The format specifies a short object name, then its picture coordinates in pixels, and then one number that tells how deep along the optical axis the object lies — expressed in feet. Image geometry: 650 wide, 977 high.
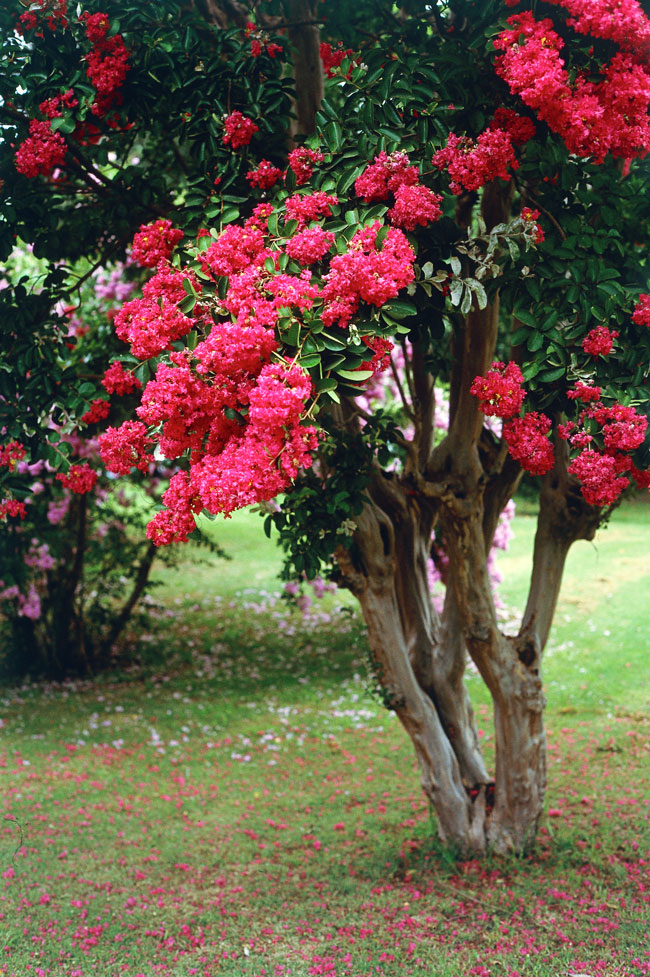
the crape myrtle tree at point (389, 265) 7.43
